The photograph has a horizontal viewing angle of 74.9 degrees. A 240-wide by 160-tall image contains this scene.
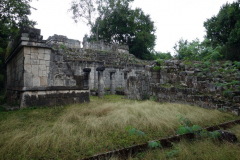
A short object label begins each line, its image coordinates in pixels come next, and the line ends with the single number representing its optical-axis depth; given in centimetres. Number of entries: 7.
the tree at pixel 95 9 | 2778
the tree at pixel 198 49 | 1465
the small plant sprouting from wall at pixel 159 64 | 954
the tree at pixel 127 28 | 2850
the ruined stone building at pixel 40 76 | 591
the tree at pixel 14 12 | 704
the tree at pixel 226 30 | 1628
